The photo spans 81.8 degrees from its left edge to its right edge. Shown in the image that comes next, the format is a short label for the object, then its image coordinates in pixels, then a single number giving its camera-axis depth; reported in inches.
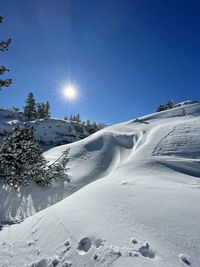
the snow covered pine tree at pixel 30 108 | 1288.1
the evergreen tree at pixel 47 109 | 1617.9
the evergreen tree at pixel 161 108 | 1156.3
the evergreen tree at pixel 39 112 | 1501.0
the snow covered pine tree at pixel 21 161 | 184.1
